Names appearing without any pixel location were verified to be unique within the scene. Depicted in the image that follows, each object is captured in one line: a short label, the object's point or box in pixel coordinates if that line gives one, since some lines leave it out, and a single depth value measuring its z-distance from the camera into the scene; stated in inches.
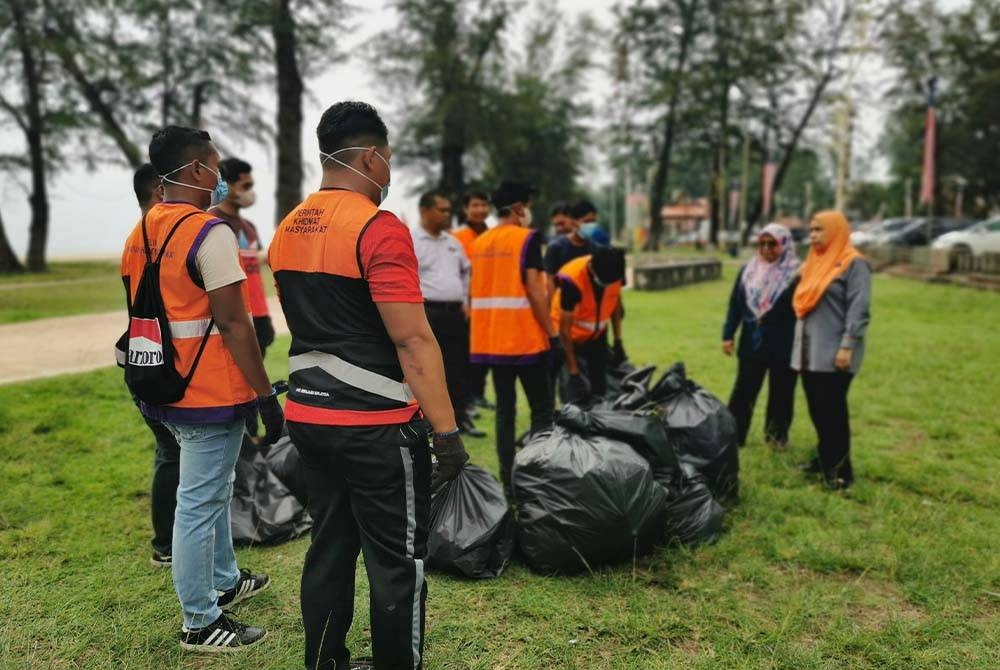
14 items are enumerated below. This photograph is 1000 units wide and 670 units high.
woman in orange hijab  169.5
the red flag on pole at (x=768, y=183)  1254.9
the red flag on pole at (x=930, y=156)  827.4
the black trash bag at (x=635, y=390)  156.6
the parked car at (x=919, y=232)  1152.8
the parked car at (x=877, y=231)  1275.8
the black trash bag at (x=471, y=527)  122.3
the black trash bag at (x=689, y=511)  136.4
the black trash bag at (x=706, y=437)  155.2
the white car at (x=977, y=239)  844.0
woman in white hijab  193.2
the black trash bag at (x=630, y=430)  136.9
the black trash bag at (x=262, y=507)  137.9
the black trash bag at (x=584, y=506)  122.6
